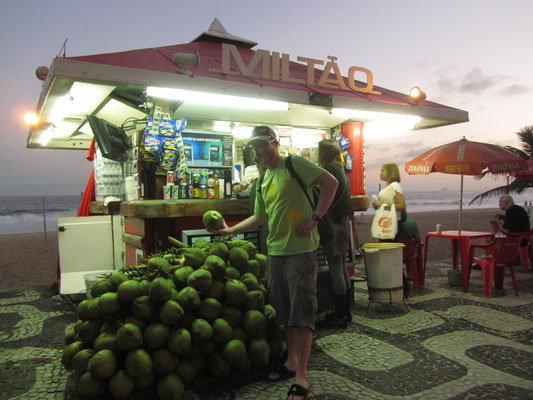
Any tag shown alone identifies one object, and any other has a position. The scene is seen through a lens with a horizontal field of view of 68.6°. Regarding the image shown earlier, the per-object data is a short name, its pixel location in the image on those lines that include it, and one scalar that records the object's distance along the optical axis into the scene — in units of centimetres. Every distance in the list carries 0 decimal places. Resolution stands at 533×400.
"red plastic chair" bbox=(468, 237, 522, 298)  555
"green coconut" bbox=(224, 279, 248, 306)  313
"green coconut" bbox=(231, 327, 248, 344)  309
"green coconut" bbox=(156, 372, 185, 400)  269
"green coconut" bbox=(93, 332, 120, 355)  278
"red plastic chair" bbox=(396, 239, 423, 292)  568
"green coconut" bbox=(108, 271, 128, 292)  304
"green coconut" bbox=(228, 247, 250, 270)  337
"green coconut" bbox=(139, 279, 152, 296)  296
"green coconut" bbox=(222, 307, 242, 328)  310
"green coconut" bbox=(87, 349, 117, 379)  266
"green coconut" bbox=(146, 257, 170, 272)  313
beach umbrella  602
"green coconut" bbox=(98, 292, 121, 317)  287
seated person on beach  684
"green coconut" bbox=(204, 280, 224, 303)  311
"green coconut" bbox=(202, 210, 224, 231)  331
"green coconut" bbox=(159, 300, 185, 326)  284
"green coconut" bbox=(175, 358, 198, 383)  286
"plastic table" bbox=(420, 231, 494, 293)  589
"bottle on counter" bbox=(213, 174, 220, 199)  469
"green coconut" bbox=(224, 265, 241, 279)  327
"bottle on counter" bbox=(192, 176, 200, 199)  455
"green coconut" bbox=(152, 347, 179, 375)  276
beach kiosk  412
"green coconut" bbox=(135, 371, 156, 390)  272
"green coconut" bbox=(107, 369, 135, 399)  266
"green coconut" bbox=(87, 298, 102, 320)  297
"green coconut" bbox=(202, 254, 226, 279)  316
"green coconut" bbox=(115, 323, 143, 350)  273
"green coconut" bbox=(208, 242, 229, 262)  337
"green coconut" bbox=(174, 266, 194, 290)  310
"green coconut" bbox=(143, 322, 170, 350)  278
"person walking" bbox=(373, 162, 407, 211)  564
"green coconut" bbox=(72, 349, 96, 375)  281
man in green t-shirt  286
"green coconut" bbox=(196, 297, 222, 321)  301
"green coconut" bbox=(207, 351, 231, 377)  298
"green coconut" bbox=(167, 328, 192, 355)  279
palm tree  1759
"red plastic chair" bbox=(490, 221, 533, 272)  736
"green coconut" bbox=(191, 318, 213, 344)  288
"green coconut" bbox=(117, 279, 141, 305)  289
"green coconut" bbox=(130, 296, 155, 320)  285
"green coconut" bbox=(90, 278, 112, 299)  306
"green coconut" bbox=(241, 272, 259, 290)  334
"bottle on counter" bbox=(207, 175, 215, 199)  465
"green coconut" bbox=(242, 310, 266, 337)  313
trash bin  470
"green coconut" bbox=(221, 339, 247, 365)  295
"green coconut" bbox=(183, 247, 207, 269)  324
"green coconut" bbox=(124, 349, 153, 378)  266
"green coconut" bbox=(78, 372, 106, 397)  269
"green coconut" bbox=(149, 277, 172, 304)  288
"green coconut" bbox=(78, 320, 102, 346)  299
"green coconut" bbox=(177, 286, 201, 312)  294
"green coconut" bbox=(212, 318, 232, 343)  297
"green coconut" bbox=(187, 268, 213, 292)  302
